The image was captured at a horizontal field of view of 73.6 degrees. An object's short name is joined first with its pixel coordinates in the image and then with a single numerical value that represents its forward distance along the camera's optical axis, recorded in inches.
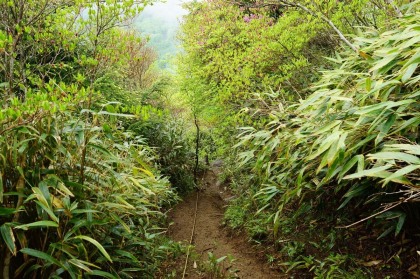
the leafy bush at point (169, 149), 262.4
